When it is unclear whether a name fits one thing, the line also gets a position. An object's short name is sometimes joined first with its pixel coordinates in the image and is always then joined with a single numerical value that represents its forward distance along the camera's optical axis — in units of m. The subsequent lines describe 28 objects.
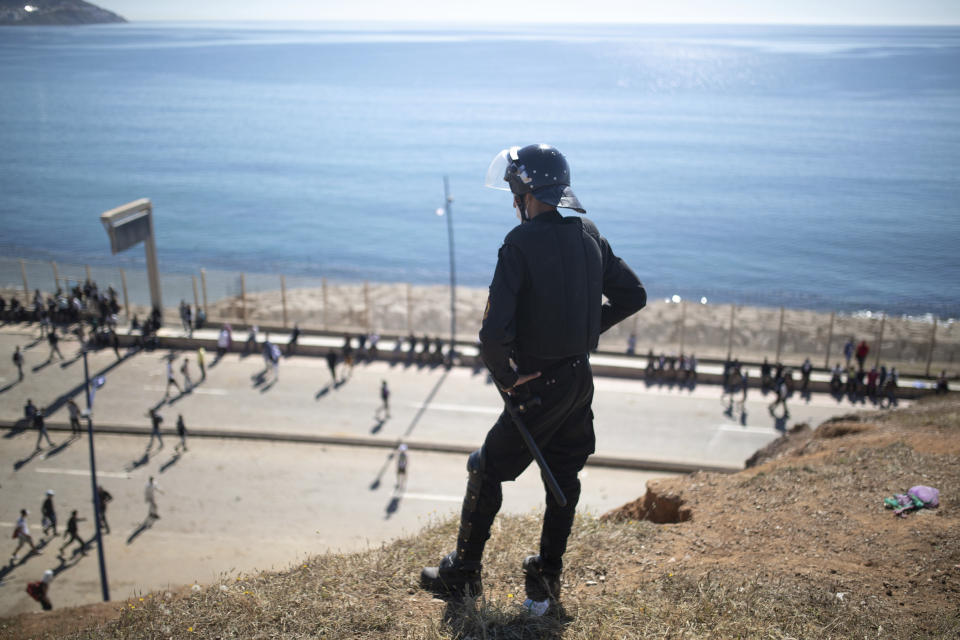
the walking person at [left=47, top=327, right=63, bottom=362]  28.36
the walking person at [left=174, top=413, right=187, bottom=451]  21.90
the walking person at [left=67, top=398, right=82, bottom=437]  22.34
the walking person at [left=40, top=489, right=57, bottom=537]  17.22
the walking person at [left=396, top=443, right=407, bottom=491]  19.83
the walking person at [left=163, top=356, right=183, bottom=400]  25.41
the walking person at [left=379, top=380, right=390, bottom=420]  24.11
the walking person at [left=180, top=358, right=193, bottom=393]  26.15
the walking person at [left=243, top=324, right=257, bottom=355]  29.52
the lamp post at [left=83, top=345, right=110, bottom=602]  14.83
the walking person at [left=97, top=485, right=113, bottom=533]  17.45
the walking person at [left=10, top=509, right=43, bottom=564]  16.44
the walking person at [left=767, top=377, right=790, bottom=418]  24.45
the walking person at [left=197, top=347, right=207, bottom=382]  26.88
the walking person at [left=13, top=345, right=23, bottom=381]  26.47
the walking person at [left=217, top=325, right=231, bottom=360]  29.02
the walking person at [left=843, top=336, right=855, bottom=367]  27.33
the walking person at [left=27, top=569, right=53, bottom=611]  14.27
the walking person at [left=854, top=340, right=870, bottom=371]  26.55
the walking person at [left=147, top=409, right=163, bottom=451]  22.07
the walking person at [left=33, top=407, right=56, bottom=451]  21.81
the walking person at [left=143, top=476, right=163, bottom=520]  17.84
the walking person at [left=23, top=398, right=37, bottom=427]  22.28
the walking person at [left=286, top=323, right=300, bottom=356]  29.61
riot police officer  4.91
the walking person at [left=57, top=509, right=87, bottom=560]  16.75
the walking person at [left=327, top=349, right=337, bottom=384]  26.54
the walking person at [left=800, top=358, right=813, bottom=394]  26.03
